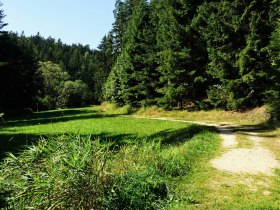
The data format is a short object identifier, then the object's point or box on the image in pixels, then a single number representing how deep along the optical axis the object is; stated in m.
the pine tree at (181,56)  31.77
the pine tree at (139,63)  38.59
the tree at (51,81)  79.87
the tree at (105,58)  73.94
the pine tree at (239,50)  24.25
